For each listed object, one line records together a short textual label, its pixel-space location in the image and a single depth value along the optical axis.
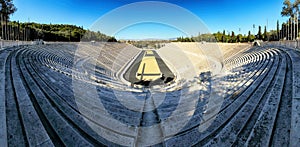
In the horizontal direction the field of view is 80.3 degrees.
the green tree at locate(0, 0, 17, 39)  26.39
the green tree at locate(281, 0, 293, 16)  35.56
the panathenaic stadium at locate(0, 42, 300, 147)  3.29
